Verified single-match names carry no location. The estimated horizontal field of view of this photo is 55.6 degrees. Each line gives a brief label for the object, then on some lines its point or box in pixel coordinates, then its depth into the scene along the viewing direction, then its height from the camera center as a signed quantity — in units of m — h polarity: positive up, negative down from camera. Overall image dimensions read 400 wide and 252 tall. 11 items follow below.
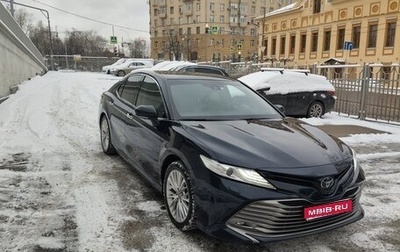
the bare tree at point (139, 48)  103.25 +2.36
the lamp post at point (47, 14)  26.71 +3.85
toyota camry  3.09 -0.96
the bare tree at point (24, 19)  68.29 +7.16
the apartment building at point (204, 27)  94.06 +7.37
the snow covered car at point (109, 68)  38.99 -1.19
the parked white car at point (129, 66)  35.31 -0.89
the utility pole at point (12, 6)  26.67 +3.57
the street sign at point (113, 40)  57.44 +2.52
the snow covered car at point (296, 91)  11.02 -0.98
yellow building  36.41 +2.80
